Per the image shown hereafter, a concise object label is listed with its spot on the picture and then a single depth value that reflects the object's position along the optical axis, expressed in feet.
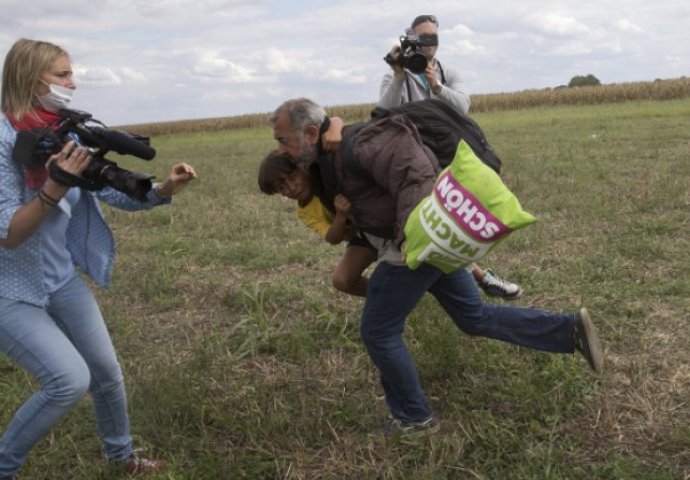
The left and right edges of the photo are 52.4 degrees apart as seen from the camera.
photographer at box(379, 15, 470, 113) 14.43
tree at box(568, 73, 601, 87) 155.71
